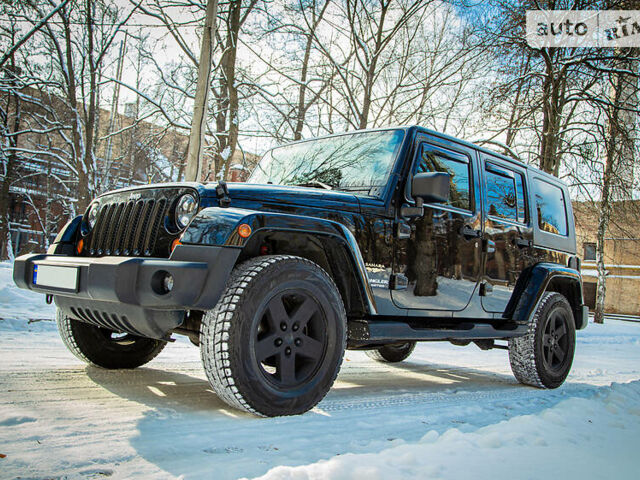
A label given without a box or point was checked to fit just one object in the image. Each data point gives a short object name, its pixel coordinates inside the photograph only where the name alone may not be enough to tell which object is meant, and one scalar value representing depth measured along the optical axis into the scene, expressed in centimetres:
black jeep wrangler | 278
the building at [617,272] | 3052
